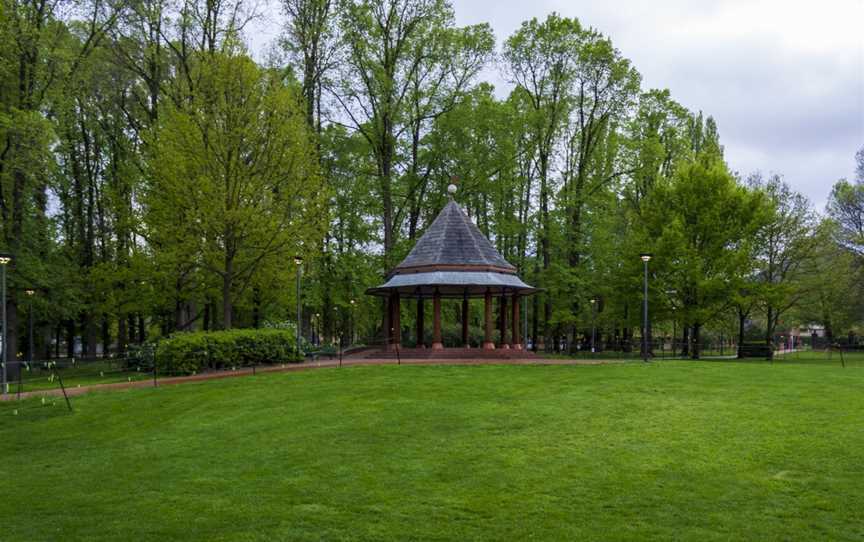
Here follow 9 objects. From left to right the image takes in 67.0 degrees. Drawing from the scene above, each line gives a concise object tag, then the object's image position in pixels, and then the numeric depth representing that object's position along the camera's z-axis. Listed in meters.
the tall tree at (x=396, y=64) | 37.88
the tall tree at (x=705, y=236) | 33.56
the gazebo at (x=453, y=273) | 28.03
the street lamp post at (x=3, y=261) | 20.30
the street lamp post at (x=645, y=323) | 26.68
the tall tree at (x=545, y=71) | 40.84
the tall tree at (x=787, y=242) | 42.06
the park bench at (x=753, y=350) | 38.97
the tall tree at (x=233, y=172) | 26.53
